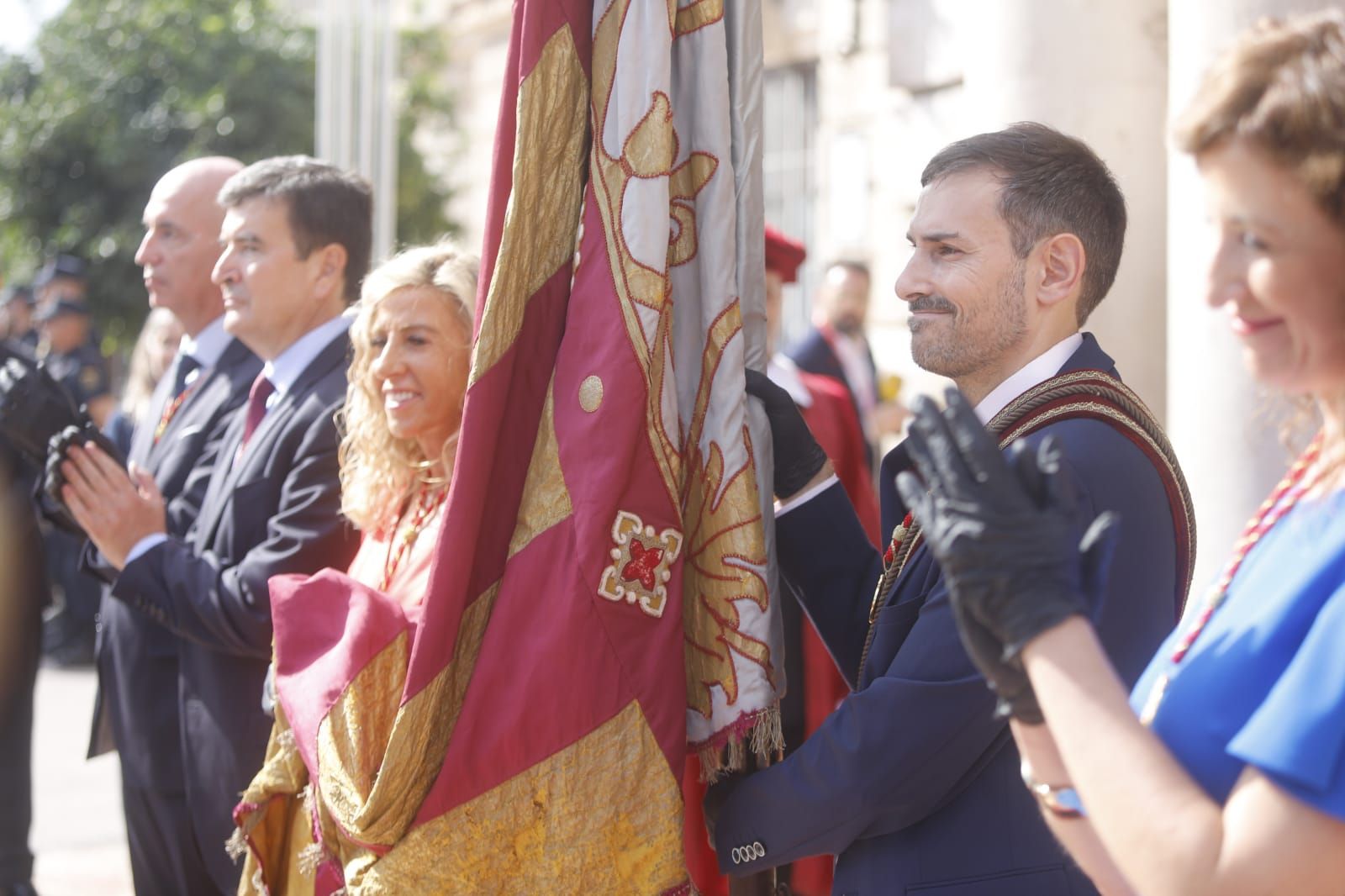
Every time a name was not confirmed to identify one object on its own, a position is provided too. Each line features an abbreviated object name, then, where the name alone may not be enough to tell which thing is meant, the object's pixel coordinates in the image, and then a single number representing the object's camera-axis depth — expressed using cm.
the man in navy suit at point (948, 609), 182
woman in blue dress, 118
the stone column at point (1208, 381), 301
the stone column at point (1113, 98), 353
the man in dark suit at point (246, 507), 293
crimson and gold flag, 199
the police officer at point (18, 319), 1026
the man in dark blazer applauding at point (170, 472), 315
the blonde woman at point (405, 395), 272
